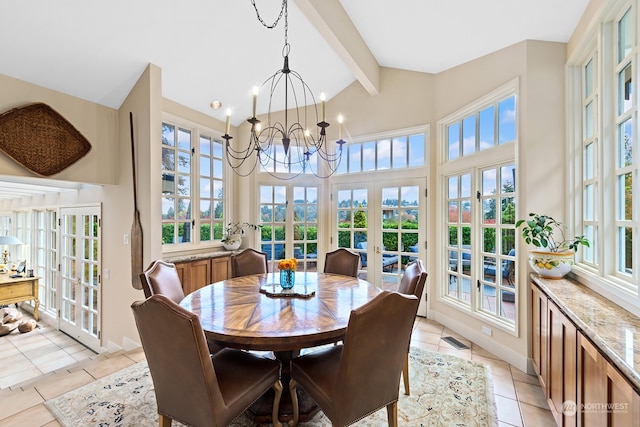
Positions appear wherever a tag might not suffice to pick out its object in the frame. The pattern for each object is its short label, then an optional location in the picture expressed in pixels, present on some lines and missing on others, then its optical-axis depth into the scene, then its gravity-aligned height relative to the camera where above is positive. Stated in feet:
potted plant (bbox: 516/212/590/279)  7.12 -0.82
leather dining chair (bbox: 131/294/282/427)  4.23 -2.44
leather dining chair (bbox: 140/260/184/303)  6.88 -1.69
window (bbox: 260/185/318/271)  15.06 -0.48
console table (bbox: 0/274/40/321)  15.25 -4.10
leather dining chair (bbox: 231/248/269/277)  10.36 -1.80
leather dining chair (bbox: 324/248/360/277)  10.28 -1.78
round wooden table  4.95 -2.03
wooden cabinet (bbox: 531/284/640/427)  3.39 -2.51
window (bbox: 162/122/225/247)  12.35 +1.28
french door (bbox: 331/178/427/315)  12.60 -0.50
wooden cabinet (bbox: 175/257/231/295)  11.54 -2.47
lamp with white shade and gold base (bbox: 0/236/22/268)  16.56 -1.58
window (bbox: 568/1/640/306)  5.32 +1.18
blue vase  7.59 -1.71
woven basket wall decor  8.34 +2.31
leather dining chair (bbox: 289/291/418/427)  4.51 -2.52
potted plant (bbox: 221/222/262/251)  13.96 -1.00
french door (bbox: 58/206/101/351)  12.03 -2.72
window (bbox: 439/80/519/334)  9.14 +0.21
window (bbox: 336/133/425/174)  12.67 +2.80
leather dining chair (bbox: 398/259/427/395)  6.66 -1.64
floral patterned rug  6.15 -4.42
